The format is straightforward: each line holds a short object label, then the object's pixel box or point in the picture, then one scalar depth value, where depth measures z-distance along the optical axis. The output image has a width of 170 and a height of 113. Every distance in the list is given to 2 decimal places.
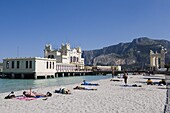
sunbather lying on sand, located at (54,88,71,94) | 10.89
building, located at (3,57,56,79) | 42.36
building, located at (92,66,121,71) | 78.19
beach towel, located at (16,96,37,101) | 9.03
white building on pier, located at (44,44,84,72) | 64.14
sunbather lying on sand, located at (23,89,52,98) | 9.37
